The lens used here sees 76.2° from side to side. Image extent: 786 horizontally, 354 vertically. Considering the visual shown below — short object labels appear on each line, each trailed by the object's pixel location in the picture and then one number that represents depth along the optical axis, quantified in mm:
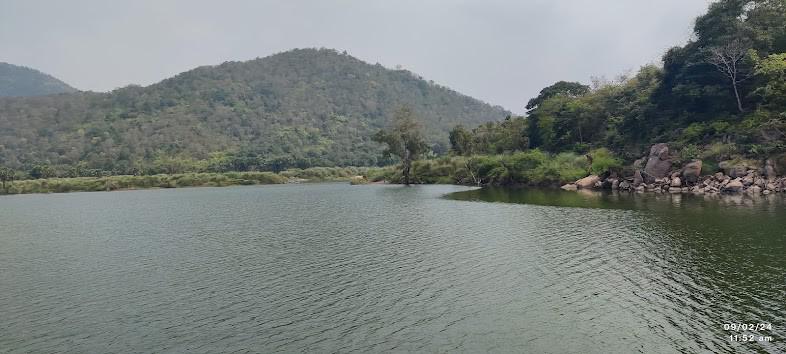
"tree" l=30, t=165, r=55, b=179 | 154250
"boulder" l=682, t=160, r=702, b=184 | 62719
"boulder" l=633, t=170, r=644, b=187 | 69562
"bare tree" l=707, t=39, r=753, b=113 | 63938
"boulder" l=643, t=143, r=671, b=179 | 67438
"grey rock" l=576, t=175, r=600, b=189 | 77188
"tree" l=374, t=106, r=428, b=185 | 117000
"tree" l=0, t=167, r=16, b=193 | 141375
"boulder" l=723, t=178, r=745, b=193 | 57688
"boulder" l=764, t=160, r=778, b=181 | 56906
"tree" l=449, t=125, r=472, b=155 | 125750
